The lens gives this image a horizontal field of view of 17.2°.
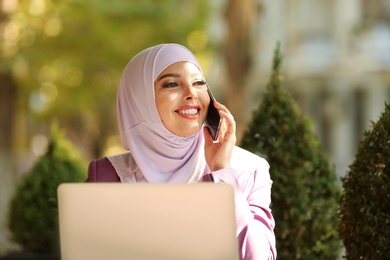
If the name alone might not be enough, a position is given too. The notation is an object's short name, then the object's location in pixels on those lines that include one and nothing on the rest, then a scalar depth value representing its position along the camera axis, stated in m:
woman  4.41
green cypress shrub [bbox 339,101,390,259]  5.33
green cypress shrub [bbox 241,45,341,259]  6.81
